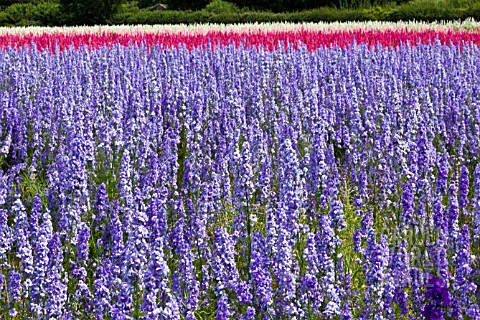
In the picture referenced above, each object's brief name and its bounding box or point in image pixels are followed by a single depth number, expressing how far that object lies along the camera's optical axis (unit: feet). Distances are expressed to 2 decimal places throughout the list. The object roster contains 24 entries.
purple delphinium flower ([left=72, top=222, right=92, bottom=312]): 20.66
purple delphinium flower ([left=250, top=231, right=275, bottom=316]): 17.92
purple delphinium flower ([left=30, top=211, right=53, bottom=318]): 19.48
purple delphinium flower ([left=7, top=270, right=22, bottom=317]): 20.25
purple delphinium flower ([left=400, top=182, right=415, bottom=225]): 23.81
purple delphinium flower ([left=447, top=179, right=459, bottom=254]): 22.30
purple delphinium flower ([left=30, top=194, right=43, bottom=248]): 22.71
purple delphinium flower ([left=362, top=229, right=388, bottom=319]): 18.07
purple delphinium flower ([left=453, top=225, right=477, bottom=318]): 18.16
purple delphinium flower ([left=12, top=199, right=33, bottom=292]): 20.57
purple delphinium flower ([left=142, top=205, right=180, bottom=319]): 16.19
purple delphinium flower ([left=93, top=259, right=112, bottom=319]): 18.02
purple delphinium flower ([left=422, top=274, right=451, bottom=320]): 16.99
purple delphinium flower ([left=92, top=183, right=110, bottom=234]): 24.73
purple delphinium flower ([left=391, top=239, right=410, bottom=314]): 18.83
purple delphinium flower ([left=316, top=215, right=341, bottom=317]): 18.19
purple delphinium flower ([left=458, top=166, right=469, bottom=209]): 23.61
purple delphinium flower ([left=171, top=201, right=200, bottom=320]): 18.15
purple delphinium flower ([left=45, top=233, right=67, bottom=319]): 17.81
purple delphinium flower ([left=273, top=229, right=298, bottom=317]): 18.79
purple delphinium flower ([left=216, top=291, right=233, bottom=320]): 16.35
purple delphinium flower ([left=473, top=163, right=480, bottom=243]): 21.77
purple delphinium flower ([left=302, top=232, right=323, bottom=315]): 18.28
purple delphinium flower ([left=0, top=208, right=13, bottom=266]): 22.59
